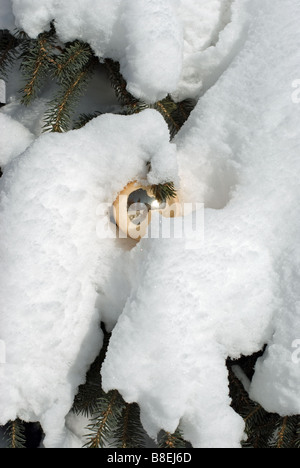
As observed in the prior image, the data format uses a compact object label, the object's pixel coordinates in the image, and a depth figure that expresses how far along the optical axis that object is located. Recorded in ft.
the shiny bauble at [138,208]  3.30
